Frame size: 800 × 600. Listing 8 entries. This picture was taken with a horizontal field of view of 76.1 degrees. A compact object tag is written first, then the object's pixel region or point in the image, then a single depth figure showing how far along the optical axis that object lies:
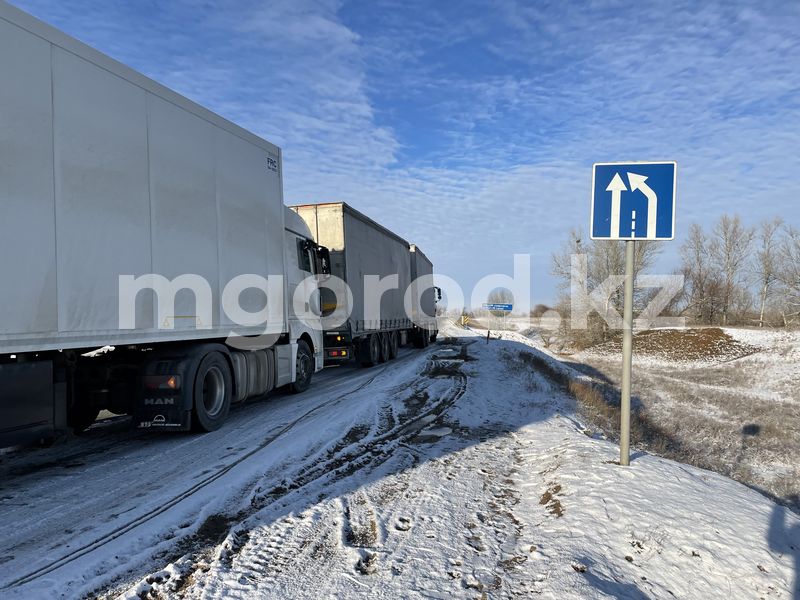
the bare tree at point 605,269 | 41.34
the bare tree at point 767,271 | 53.84
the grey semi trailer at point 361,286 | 13.84
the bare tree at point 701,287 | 55.09
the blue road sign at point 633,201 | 5.16
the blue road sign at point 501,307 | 31.81
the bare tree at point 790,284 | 49.31
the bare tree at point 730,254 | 55.16
